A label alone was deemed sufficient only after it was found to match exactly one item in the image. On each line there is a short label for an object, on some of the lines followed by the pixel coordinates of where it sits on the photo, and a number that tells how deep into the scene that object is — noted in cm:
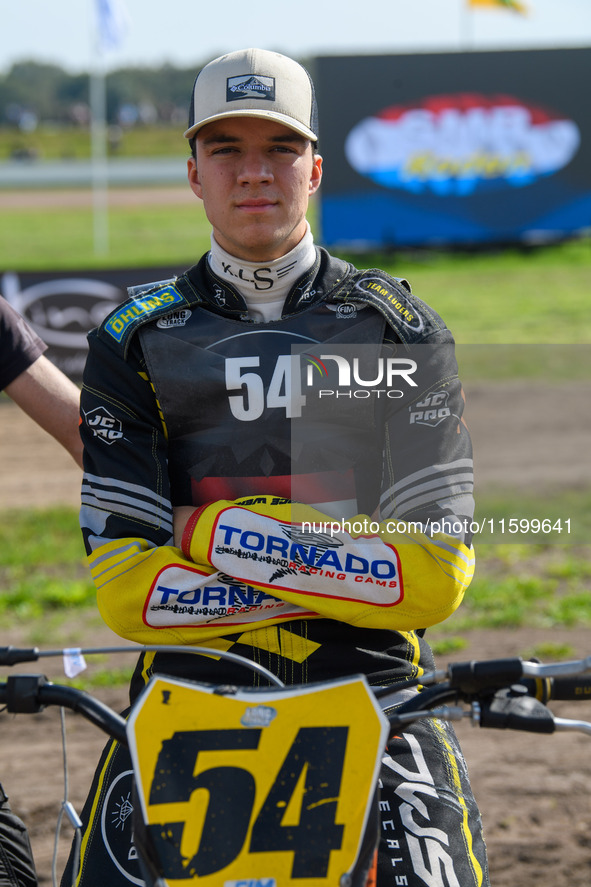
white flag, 1980
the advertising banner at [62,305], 1086
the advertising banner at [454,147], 2036
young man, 235
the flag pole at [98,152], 2184
